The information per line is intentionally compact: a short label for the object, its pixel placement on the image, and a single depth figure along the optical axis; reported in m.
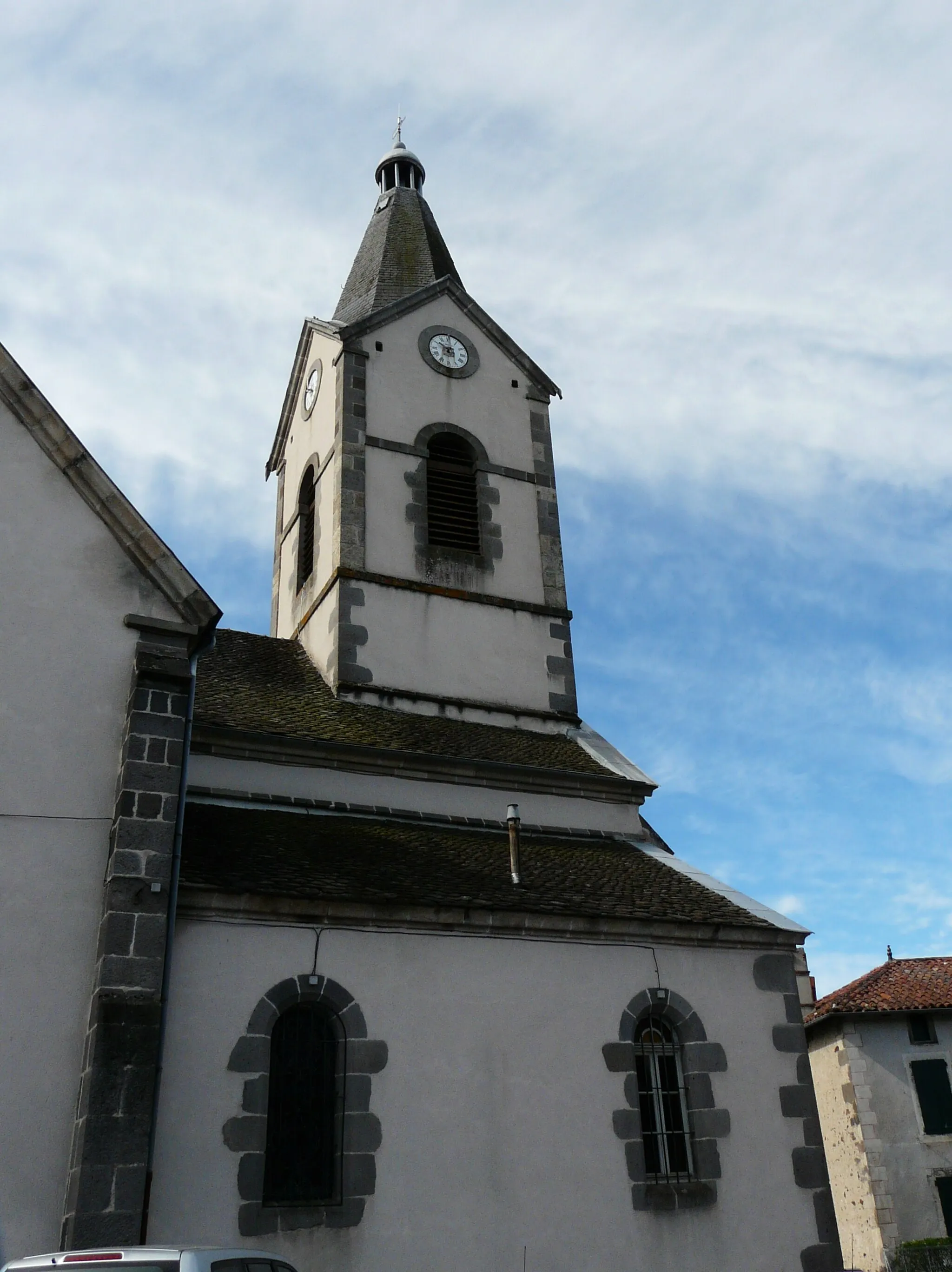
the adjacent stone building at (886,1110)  22.16
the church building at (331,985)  8.48
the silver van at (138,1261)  5.08
